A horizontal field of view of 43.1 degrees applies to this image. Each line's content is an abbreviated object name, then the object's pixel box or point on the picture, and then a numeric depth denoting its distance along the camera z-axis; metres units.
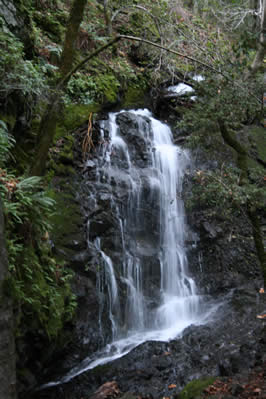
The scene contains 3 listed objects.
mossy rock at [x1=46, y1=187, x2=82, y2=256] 7.51
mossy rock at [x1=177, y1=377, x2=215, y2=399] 4.51
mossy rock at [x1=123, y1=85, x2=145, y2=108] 13.10
